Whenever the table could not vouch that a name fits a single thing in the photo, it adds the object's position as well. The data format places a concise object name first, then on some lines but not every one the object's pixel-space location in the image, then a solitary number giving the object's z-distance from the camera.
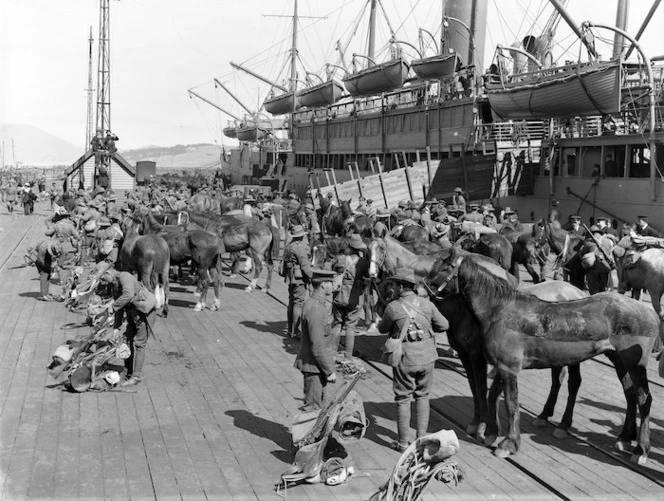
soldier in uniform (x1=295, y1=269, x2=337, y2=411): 7.98
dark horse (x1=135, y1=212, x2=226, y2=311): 15.88
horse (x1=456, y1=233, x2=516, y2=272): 14.94
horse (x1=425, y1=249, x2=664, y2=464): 7.54
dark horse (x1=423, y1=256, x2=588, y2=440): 8.02
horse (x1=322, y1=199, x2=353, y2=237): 21.69
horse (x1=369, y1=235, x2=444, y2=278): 10.77
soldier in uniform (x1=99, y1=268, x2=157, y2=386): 9.58
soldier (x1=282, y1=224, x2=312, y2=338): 12.41
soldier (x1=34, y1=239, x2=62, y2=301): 15.95
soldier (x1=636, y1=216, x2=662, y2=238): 17.15
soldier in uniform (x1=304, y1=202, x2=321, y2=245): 23.77
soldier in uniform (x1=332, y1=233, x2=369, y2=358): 11.32
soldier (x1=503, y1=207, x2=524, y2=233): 18.10
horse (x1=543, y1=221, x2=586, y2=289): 16.08
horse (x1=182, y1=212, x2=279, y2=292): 18.31
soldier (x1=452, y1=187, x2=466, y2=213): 24.65
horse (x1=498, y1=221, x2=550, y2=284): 16.31
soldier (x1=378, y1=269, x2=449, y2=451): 7.39
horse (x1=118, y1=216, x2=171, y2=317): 14.77
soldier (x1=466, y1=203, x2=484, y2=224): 19.39
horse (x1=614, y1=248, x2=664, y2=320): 12.87
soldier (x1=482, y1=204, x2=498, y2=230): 18.53
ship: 26.38
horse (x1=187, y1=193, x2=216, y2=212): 27.12
